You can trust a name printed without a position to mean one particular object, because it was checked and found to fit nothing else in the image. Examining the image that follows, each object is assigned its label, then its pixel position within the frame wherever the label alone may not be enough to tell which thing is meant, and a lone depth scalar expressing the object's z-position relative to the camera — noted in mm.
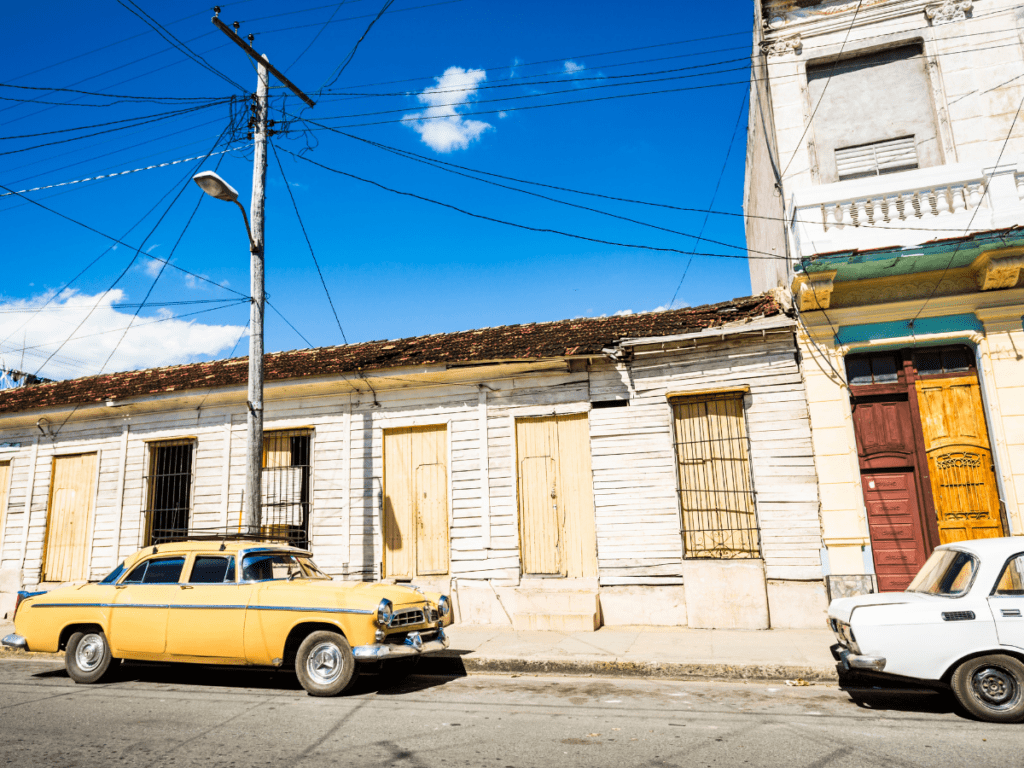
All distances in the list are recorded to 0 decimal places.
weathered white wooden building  10367
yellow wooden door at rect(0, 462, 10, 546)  15375
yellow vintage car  6969
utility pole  9703
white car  5520
